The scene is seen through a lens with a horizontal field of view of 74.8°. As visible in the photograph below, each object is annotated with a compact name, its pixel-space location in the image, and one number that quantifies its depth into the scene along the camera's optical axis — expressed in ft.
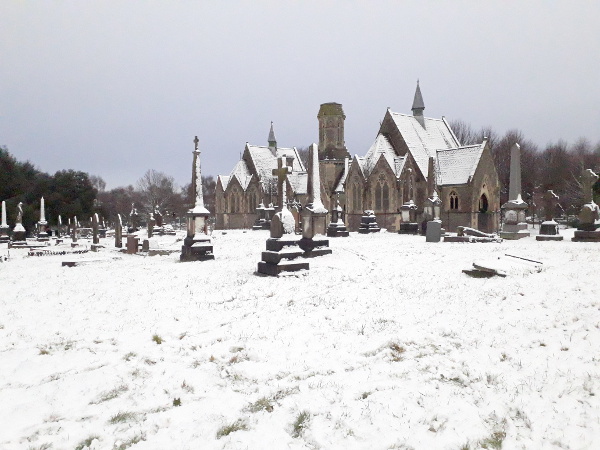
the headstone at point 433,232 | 57.16
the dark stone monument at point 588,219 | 50.26
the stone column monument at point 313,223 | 41.68
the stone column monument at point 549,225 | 53.89
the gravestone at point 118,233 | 71.05
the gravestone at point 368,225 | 86.28
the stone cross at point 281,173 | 40.77
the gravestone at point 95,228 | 77.87
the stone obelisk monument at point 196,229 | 45.21
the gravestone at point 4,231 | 89.57
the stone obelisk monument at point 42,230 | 90.23
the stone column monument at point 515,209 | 59.40
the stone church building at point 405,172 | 104.68
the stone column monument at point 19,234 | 82.07
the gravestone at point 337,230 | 73.56
